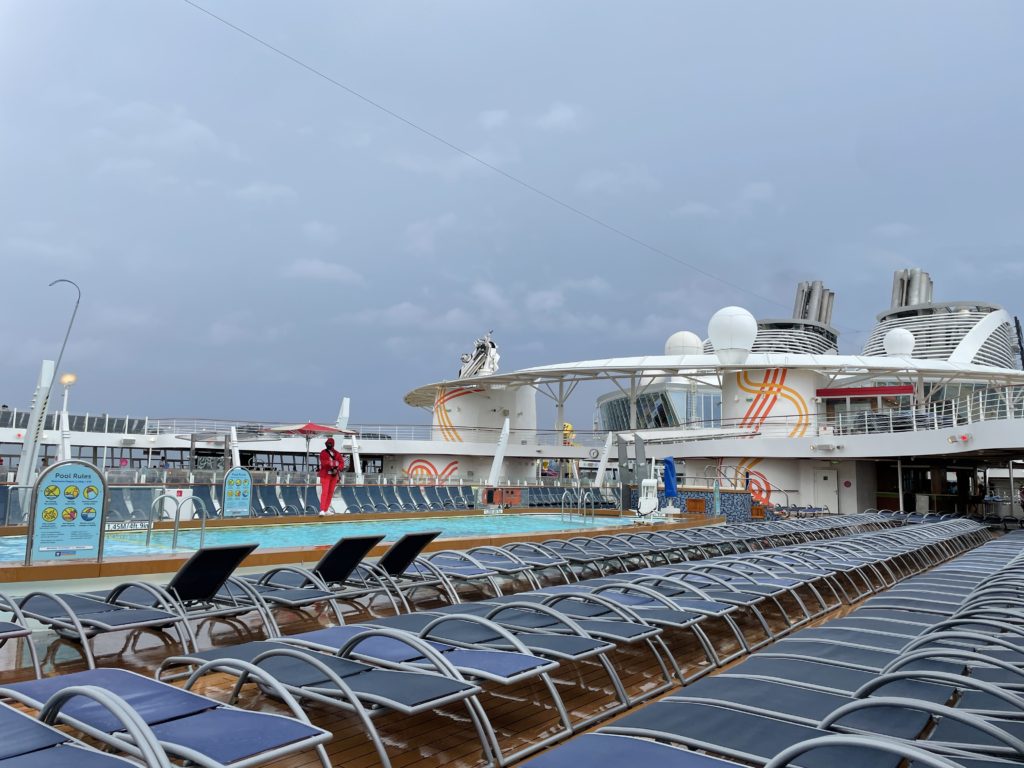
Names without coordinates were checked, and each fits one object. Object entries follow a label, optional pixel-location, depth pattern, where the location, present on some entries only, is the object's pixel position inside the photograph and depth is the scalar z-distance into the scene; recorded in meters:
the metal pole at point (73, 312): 12.60
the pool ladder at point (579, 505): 15.73
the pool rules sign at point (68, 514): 5.80
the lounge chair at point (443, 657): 2.98
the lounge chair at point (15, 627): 3.60
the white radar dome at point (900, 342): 36.66
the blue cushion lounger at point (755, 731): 2.15
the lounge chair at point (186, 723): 2.04
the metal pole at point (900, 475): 23.39
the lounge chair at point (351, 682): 2.59
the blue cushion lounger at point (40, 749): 1.92
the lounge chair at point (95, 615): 3.87
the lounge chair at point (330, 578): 5.04
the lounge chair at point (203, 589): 4.51
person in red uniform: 12.75
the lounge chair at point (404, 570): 5.91
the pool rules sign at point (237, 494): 11.62
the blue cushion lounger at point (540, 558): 6.64
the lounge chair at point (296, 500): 14.38
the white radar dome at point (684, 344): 37.44
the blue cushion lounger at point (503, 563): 6.29
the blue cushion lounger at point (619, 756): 2.09
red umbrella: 17.38
